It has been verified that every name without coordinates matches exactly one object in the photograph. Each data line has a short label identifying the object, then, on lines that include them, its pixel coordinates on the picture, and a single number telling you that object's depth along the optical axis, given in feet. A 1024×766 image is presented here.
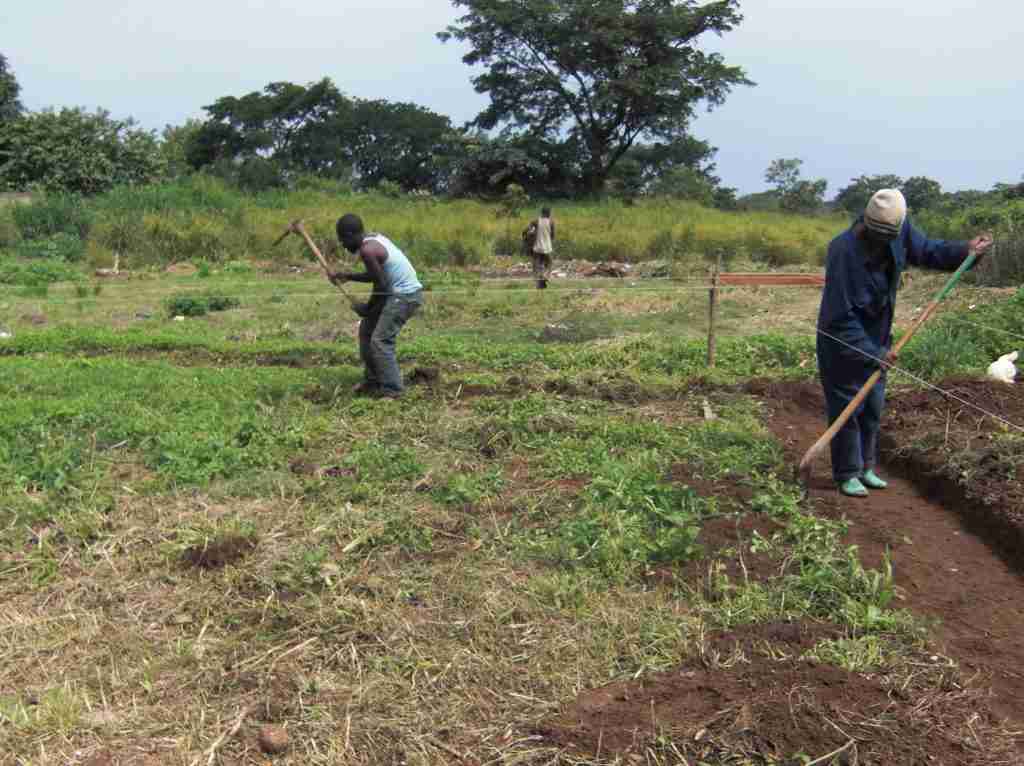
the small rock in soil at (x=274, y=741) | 9.50
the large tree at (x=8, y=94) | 86.79
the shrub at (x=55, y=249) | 52.54
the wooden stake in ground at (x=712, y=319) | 24.94
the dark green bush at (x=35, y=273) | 44.11
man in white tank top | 21.62
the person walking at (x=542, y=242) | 43.27
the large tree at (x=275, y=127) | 107.45
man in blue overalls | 14.76
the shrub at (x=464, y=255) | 53.47
